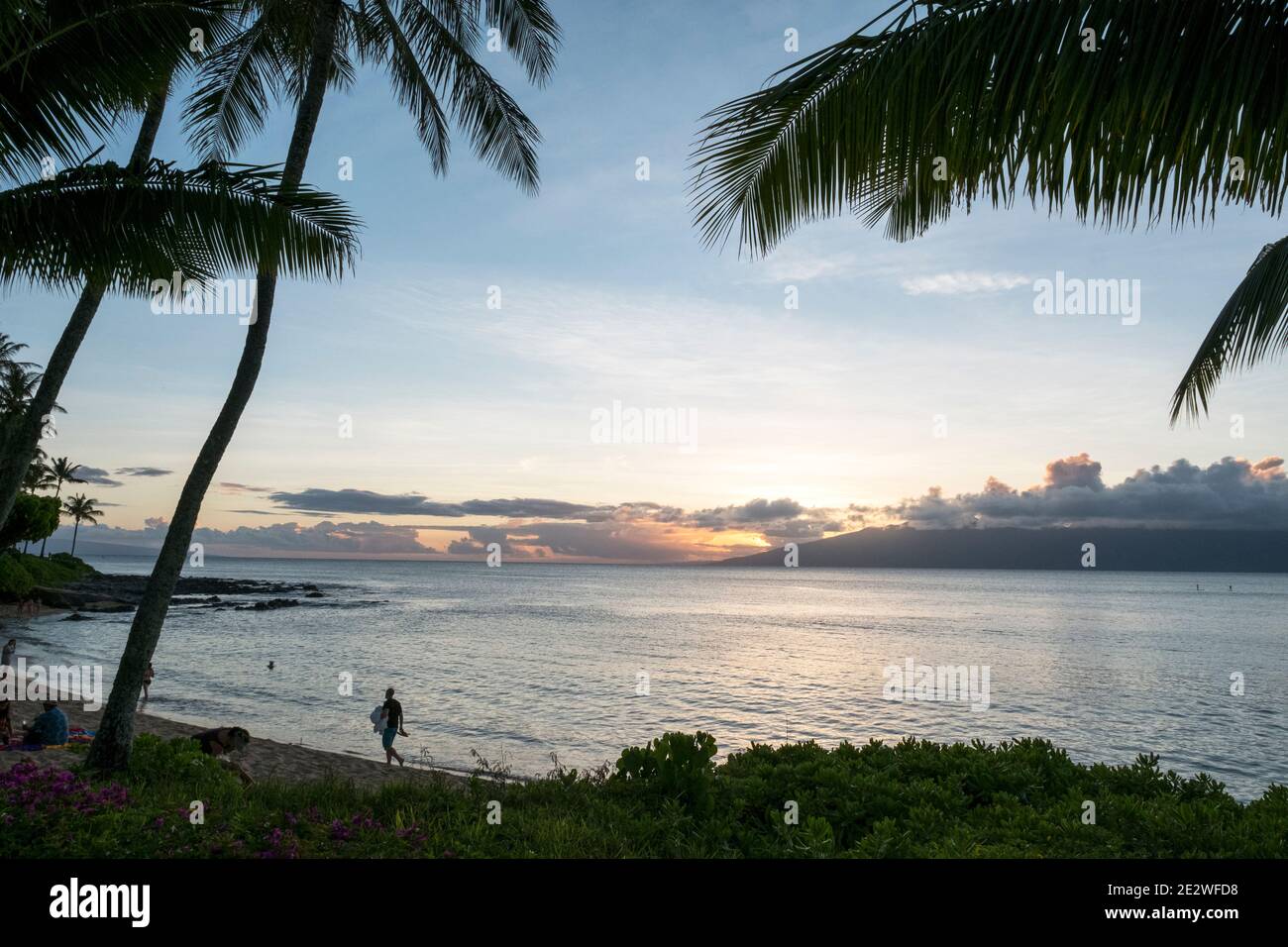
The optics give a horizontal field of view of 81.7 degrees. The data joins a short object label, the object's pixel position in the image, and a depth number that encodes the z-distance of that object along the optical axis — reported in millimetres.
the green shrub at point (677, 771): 7707
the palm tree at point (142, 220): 5465
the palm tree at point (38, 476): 54688
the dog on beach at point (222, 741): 13359
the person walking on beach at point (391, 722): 16859
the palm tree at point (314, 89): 10344
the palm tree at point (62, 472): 81562
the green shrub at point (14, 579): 51916
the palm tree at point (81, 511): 99500
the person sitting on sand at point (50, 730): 13141
